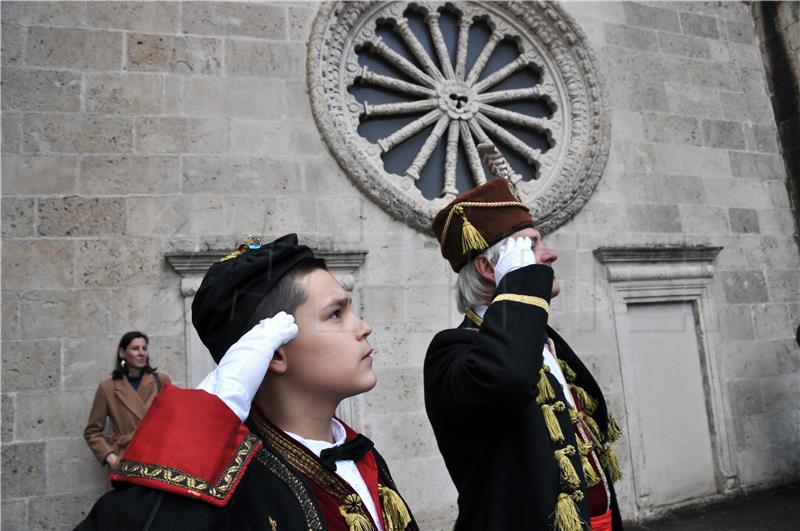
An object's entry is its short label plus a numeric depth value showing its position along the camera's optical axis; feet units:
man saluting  5.73
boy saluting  3.71
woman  12.33
